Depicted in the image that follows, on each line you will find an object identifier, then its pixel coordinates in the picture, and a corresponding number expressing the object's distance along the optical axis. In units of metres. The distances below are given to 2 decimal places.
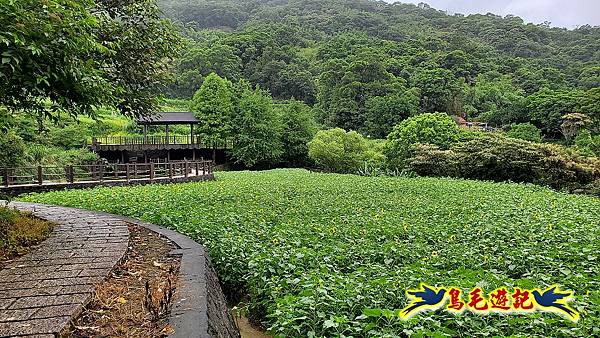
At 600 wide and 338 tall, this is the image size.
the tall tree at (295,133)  37.62
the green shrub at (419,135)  25.45
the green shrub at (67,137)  30.22
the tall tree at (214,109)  36.69
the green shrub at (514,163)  19.52
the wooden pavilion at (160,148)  30.30
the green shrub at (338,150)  31.45
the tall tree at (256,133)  35.50
